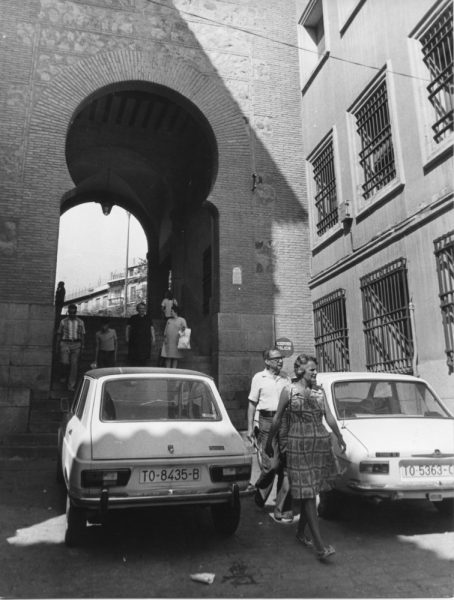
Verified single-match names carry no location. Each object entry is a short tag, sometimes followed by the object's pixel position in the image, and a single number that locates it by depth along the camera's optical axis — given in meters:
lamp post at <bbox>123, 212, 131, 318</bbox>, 47.28
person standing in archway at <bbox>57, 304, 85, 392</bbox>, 10.24
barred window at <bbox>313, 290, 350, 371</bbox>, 11.31
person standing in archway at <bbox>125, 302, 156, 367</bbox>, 11.51
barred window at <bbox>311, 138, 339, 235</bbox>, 12.45
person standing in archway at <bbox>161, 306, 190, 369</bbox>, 10.66
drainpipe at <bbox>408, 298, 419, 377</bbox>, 8.47
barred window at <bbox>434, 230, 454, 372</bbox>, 7.64
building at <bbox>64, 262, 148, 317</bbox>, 65.19
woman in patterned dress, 4.15
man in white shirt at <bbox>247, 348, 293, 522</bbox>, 6.16
